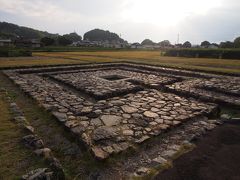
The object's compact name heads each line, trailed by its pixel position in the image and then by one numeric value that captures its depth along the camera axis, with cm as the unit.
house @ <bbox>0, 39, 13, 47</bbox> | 5317
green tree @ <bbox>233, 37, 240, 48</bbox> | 4225
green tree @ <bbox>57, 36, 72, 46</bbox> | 6541
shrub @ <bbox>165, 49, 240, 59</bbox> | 2966
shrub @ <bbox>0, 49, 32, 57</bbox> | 2770
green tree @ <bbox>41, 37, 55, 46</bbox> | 5984
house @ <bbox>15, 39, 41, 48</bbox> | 5392
